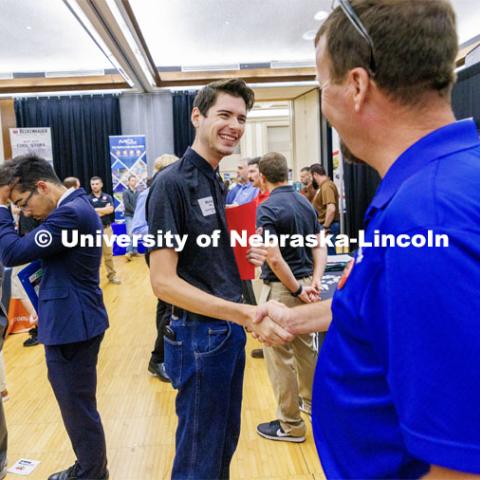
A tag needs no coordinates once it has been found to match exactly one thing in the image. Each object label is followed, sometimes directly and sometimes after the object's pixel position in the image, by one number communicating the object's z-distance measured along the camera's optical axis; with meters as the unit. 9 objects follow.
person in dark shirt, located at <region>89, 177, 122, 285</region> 6.47
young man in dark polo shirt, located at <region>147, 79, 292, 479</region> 1.28
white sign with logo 8.48
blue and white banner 9.29
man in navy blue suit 1.79
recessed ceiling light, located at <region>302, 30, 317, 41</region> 7.10
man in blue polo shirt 0.45
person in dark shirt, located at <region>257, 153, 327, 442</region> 2.40
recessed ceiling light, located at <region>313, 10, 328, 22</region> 6.29
